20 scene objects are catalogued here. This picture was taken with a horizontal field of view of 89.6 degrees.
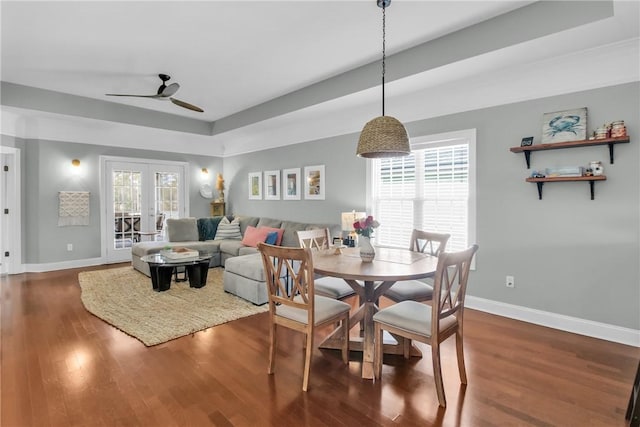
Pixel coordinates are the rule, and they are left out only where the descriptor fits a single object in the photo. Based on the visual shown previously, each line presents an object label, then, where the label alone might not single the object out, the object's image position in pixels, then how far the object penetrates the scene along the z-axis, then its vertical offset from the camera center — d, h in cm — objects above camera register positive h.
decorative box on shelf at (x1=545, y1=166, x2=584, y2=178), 305 +37
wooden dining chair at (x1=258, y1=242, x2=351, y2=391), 221 -72
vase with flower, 271 -21
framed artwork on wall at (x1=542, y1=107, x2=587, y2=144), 306 +81
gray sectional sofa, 404 -63
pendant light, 243 +55
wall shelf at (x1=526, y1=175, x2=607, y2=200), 295 +28
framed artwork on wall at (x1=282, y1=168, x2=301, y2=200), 604 +50
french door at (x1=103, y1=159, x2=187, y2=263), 645 +22
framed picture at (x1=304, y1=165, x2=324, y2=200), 556 +49
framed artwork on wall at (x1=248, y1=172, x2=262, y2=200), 693 +54
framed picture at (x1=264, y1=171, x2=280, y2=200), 647 +52
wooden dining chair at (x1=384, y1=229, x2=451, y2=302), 280 -71
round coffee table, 438 -82
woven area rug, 322 -114
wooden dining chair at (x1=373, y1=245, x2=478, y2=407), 203 -75
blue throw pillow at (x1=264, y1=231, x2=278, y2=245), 536 -46
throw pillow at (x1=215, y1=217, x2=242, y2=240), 644 -41
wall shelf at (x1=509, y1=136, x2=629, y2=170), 285 +61
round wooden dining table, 225 -45
